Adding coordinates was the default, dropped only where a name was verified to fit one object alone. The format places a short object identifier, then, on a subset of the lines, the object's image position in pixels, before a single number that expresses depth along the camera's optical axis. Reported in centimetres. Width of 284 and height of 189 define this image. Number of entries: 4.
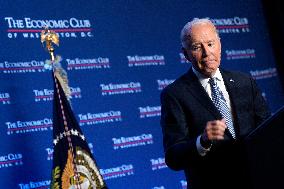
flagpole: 783
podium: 323
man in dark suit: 437
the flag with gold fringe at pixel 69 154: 782
